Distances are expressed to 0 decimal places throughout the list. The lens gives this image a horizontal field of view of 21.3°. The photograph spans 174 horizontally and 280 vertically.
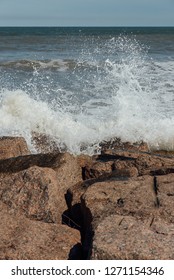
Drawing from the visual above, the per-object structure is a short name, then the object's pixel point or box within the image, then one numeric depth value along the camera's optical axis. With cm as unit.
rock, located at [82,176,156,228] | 317
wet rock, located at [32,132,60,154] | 601
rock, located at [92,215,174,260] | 244
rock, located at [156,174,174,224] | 307
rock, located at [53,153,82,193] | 411
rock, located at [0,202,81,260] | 271
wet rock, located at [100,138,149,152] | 574
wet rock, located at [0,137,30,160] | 486
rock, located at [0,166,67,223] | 338
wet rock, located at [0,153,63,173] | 420
